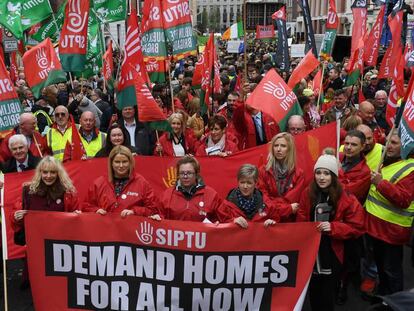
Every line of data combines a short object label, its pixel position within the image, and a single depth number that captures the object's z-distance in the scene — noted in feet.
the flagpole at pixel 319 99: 30.00
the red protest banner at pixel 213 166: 19.65
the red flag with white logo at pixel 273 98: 21.39
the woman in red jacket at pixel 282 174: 16.60
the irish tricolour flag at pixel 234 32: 64.40
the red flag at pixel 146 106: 21.08
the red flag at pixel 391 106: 23.15
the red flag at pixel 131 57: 23.47
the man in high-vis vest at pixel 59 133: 22.68
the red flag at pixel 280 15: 45.24
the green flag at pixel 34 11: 29.96
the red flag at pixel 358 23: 35.88
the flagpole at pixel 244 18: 27.89
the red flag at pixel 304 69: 26.73
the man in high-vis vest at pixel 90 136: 22.45
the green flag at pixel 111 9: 33.88
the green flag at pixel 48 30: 37.83
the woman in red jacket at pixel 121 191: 16.02
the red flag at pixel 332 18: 36.40
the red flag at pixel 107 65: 35.42
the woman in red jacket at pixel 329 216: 14.84
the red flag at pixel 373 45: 37.32
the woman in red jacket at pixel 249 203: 15.39
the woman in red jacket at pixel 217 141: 22.21
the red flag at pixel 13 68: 44.74
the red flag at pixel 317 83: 33.44
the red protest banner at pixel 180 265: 15.07
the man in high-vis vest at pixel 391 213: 15.85
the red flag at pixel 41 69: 26.86
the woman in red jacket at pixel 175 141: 22.59
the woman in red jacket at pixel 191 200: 15.75
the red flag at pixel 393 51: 30.54
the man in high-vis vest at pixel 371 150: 18.23
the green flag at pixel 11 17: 31.40
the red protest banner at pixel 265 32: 68.69
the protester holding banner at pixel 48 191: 16.01
